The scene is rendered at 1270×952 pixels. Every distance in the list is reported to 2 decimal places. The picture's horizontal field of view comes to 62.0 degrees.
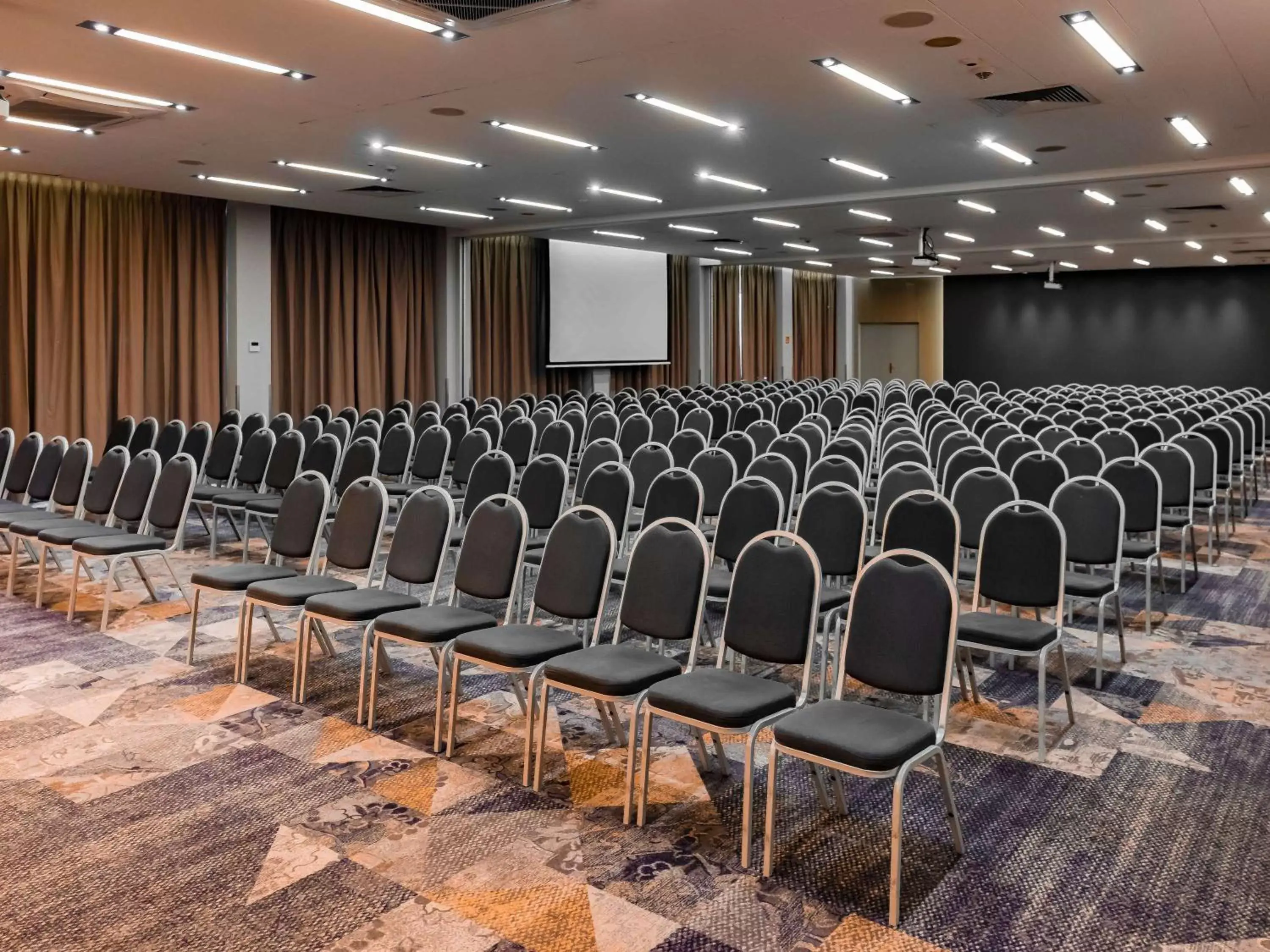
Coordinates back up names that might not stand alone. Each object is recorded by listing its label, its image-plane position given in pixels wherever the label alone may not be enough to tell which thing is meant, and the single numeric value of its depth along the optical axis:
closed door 29.83
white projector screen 19.17
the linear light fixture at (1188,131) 9.13
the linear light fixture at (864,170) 11.15
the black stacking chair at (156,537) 6.48
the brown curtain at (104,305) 12.04
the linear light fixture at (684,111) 8.20
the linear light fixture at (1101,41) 6.32
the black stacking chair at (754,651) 3.48
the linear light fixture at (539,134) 9.15
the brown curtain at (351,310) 14.84
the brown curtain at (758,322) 25.36
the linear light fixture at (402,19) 5.84
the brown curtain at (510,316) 17.95
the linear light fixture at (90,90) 7.48
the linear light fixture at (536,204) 13.77
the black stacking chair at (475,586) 4.47
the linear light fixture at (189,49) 6.40
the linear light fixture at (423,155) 10.02
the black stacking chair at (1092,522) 5.61
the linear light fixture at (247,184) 11.75
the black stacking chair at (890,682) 3.11
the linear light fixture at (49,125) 8.76
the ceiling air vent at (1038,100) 8.05
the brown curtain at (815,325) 28.00
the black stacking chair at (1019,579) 4.43
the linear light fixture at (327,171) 11.02
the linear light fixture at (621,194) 12.90
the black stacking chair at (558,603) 4.14
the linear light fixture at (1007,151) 10.08
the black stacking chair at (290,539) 5.46
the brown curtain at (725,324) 24.09
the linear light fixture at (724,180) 11.90
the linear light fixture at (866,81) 7.25
